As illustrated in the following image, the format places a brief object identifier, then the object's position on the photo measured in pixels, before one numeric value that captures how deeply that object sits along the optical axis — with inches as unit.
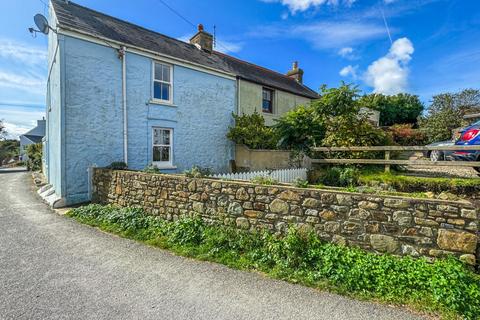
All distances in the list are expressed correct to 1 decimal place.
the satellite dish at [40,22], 373.1
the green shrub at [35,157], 936.1
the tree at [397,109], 1350.9
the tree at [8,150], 1753.9
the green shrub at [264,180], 204.7
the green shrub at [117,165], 347.7
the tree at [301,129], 486.0
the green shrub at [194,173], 234.1
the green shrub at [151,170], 280.5
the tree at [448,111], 769.6
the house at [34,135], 1768.0
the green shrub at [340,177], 351.6
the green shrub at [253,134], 525.3
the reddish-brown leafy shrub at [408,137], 861.8
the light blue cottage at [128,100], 336.5
